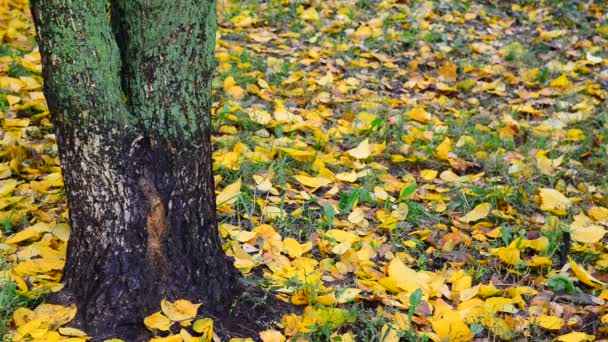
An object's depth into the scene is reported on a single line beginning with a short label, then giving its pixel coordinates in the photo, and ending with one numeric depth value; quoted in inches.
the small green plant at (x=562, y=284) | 96.6
